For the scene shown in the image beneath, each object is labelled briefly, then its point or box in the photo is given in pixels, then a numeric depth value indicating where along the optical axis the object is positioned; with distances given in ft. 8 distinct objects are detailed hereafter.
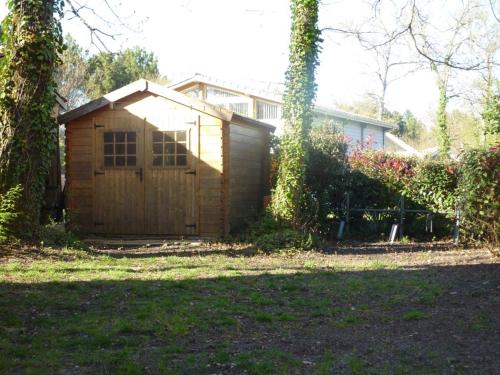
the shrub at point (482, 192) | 31.81
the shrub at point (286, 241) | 35.70
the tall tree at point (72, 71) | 110.01
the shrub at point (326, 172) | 44.27
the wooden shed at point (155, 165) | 41.06
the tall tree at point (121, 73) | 111.04
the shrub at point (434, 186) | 44.42
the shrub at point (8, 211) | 31.27
